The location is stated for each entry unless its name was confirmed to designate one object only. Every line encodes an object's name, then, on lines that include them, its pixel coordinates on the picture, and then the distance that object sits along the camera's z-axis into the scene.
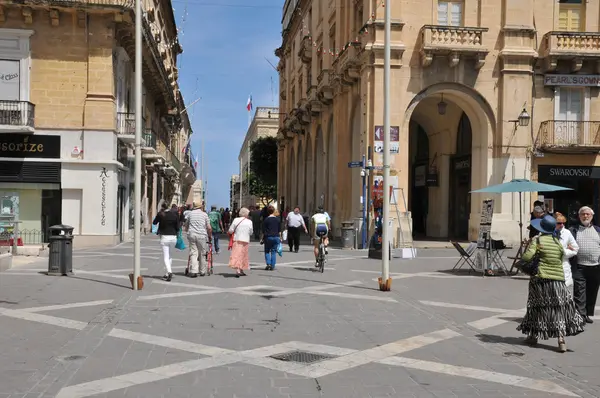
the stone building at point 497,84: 25.58
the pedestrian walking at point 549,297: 7.57
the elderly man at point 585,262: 9.14
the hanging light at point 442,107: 27.47
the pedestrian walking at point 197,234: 14.66
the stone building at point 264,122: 83.25
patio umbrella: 16.83
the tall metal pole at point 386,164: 12.56
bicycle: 16.11
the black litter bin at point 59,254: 14.70
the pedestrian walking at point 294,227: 21.61
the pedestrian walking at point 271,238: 16.08
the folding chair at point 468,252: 16.39
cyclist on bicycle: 16.66
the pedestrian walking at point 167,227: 14.22
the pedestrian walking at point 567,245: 8.29
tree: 66.94
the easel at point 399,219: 23.72
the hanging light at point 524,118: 24.68
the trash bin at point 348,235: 25.02
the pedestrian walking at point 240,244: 14.77
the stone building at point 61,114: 23.97
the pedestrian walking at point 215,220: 20.16
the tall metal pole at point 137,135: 12.02
